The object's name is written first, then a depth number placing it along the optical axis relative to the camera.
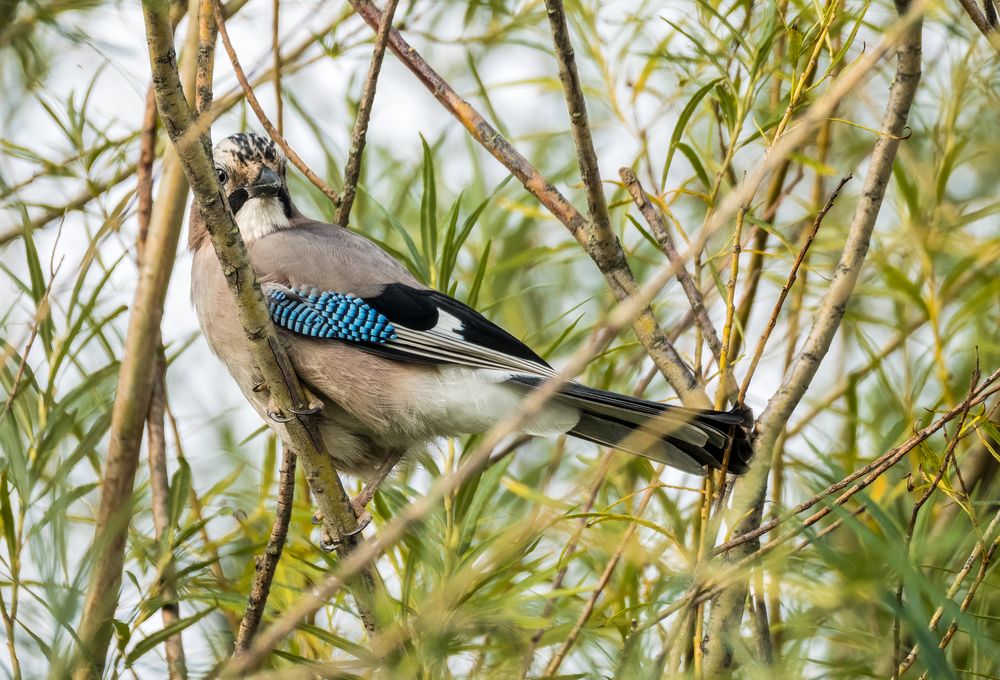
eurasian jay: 7.70
